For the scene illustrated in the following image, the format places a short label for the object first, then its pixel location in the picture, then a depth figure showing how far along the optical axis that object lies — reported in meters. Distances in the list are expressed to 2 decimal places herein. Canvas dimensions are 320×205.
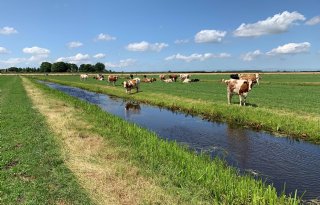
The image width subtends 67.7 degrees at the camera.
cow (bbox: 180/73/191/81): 53.87
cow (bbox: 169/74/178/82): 53.05
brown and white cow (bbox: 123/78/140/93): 31.39
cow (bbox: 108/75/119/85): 46.06
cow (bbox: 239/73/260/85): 36.95
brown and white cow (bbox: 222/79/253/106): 19.40
